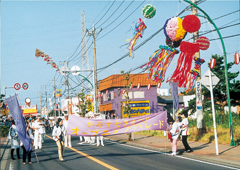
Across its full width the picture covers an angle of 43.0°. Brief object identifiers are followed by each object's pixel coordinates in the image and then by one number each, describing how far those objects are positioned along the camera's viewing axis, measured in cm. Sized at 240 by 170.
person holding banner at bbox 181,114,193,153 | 1404
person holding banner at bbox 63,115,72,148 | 1776
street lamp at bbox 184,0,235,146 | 1468
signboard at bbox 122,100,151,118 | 4634
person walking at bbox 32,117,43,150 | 1854
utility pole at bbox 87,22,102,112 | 3169
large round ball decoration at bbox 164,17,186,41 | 1303
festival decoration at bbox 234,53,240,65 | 1497
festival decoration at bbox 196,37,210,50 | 1474
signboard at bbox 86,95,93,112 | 3934
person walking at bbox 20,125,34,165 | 1270
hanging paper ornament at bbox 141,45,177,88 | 1587
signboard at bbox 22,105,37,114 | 5911
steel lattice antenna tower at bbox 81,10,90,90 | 4381
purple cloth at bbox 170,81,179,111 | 1944
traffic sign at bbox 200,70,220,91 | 1331
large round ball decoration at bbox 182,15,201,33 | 1284
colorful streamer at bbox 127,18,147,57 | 1510
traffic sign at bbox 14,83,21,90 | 3466
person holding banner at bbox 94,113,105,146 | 1941
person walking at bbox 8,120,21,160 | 1365
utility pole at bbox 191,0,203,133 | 1768
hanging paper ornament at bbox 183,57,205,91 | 1726
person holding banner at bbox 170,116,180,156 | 1334
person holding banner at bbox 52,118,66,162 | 1244
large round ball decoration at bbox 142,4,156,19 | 1376
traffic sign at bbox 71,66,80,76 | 2834
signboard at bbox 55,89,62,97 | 6184
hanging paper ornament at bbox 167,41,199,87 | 1395
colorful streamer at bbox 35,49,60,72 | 3005
